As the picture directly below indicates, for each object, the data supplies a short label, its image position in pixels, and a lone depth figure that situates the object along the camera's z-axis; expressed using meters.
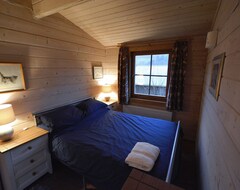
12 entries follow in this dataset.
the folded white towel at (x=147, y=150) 1.34
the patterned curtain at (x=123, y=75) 3.16
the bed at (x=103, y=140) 1.32
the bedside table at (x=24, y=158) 1.47
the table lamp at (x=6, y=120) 1.47
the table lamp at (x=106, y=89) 3.30
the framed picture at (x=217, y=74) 1.08
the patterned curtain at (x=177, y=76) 2.55
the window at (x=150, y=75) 2.98
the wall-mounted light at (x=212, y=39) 1.53
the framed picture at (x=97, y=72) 3.16
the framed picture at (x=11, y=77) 1.64
